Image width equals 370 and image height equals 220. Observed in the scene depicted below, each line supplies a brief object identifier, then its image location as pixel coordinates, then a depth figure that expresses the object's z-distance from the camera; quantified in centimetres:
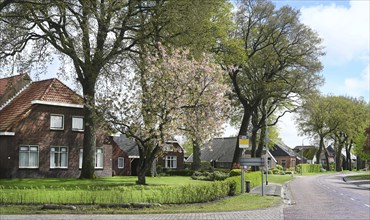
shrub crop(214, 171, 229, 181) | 4205
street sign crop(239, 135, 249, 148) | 2828
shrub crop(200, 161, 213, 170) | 6412
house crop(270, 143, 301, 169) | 10686
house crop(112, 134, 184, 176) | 4959
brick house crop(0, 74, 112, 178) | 3594
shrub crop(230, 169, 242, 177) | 3591
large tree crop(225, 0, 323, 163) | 4784
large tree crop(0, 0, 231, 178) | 2786
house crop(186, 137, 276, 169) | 7962
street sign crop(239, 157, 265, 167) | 2676
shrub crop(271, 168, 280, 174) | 7793
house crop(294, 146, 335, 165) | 13012
